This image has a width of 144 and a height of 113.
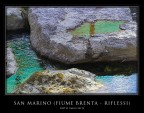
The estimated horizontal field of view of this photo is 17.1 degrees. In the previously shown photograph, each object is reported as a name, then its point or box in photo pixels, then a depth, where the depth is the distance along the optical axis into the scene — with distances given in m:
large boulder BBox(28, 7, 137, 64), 5.38
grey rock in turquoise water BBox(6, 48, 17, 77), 5.32
